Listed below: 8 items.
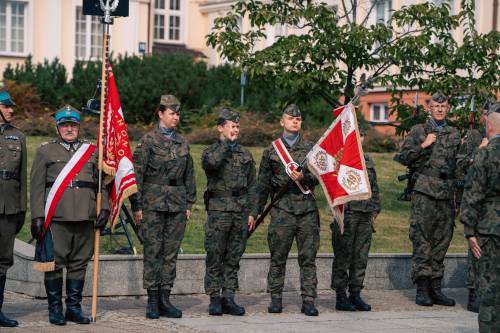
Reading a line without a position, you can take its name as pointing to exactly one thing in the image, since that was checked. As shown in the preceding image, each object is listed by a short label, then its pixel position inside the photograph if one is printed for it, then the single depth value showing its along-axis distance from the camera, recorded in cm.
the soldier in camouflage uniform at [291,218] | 1346
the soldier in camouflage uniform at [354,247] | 1410
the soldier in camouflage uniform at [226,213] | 1316
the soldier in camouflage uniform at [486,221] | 1080
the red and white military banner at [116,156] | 1267
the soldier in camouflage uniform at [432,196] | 1455
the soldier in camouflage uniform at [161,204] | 1291
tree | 1850
